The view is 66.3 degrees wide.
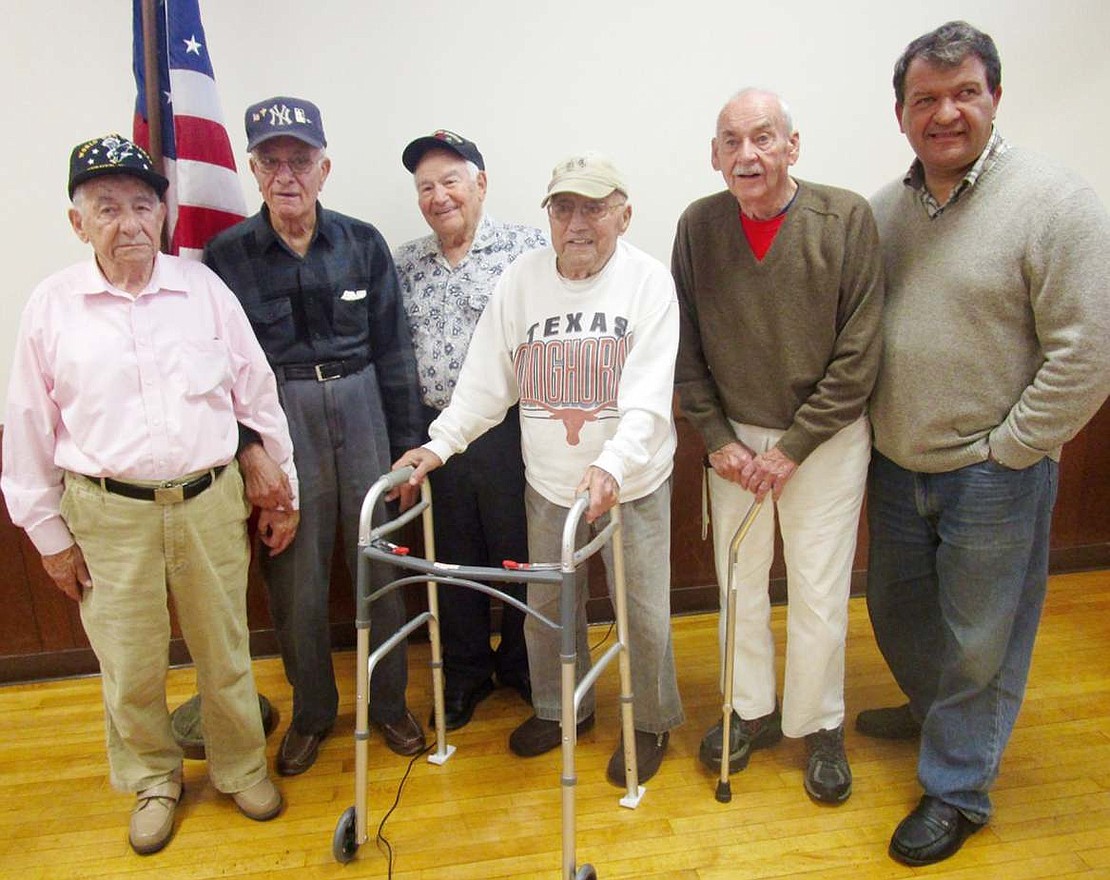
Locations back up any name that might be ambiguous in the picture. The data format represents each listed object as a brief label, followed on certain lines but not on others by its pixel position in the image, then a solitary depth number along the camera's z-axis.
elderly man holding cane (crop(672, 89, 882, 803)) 2.01
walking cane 2.14
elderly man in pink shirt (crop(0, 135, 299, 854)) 1.97
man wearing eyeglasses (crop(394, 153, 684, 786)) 2.03
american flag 2.35
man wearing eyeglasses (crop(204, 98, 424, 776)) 2.26
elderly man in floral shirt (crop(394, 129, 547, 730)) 2.41
